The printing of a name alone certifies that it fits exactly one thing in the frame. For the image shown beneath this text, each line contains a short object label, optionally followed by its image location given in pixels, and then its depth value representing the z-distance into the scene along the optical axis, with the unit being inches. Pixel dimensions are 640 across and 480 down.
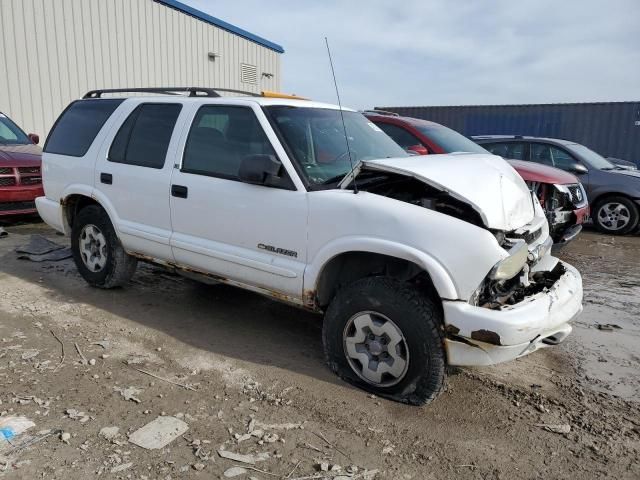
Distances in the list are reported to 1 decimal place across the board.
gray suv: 335.9
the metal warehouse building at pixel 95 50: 436.8
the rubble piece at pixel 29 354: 143.0
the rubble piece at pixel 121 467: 98.0
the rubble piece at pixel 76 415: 114.3
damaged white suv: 114.3
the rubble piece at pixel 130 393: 123.3
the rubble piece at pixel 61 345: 139.1
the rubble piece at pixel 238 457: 101.5
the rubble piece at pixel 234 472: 97.4
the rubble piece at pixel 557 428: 113.7
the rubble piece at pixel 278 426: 112.9
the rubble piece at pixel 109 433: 108.0
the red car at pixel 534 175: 259.1
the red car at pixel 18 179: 305.7
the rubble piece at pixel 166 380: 129.0
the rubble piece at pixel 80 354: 141.7
